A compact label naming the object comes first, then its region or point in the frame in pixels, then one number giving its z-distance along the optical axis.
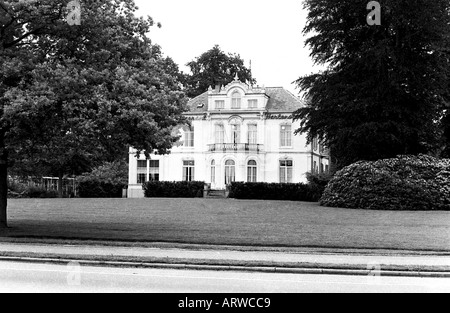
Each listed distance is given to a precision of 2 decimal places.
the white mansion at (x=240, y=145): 58.88
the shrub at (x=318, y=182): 45.66
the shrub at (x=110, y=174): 60.12
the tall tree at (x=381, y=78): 37.91
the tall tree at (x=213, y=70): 76.44
